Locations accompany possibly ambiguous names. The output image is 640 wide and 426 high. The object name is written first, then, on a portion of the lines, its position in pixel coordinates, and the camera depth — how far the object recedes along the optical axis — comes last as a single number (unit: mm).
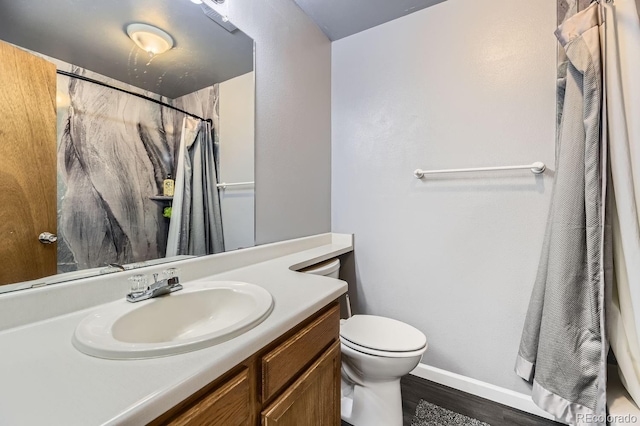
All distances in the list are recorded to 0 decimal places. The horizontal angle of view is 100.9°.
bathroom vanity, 397
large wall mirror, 695
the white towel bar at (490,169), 1278
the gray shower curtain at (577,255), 1029
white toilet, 1128
